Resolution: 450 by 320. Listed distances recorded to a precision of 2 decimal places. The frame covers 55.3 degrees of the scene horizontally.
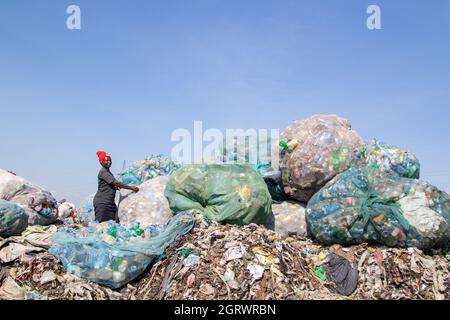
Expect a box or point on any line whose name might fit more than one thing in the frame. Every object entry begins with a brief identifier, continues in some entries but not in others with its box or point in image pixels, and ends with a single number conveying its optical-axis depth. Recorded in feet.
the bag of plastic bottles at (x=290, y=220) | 14.34
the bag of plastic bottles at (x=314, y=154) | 13.87
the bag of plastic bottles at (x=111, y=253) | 11.14
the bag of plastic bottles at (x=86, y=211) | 18.15
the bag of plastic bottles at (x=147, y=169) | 18.95
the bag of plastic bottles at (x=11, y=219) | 12.67
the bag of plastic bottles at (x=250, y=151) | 17.06
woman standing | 15.97
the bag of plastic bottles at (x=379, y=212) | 11.98
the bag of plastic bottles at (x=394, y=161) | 14.62
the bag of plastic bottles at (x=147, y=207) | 15.16
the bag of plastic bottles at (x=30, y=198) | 15.25
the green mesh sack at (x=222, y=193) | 13.26
